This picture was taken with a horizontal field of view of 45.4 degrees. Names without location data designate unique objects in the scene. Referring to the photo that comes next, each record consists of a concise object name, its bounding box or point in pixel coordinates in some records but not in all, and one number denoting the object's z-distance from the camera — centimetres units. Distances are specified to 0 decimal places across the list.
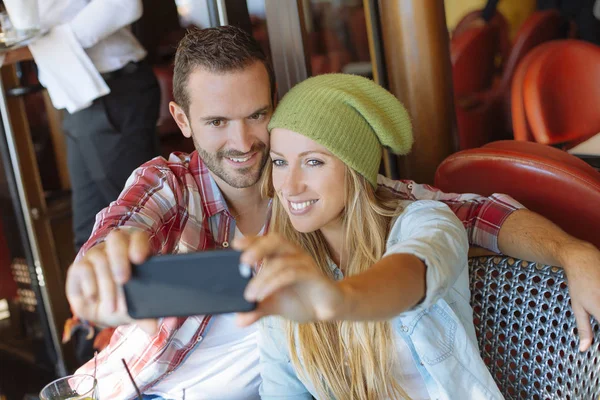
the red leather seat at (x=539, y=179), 143
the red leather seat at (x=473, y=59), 319
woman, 131
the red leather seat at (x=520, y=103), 257
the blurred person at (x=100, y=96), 233
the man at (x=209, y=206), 155
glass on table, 125
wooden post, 204
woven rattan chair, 123
